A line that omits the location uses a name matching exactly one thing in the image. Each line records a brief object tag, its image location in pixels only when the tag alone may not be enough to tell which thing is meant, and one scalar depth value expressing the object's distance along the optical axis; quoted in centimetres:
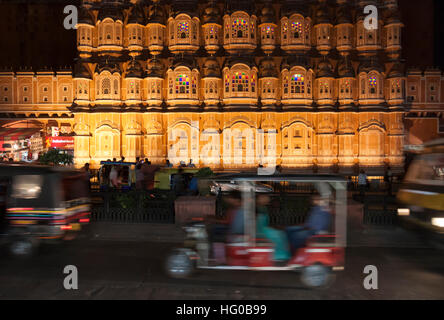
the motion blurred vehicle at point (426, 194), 1112
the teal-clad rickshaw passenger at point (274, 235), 930
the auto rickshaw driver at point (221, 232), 943
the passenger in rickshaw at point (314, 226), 920
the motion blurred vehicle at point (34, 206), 1149
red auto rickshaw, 916
